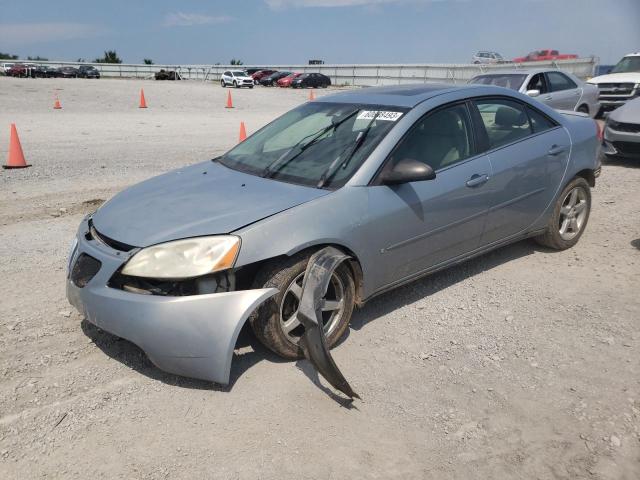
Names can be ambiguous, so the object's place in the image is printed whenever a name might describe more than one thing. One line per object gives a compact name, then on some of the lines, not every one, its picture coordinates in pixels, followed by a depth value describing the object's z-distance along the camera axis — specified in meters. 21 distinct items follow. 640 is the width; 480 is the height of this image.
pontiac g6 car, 3.02
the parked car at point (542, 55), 43.78
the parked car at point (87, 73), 51.59
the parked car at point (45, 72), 48.75
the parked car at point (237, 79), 42.75
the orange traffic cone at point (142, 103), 23.48
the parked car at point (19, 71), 48.88
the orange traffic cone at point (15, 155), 9.05
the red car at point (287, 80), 44.53
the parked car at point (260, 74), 50.84
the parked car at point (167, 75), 53.81
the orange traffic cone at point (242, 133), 11.96
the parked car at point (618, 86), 15.35
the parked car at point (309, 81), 43.50
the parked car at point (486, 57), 44.53
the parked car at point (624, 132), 9.12
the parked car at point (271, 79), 48.72
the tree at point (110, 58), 75.50
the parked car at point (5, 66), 51.36
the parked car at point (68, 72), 51.25
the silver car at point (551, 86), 11.58
